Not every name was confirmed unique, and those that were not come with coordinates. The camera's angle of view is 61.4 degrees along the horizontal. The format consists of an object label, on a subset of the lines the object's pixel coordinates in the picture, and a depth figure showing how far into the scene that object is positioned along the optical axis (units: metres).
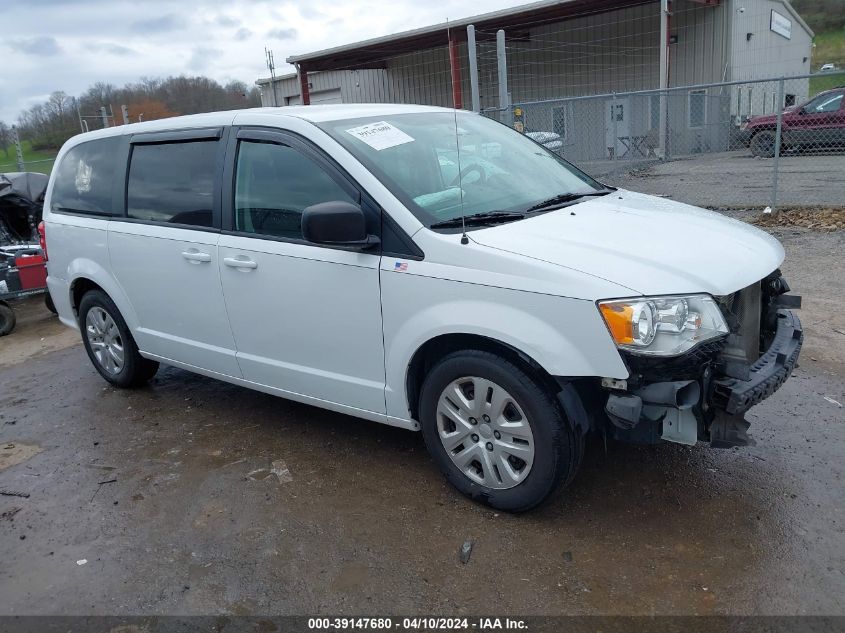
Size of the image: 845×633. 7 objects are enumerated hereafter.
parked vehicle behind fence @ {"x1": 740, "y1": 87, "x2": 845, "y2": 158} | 13.77
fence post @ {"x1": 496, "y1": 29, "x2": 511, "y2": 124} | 10.32
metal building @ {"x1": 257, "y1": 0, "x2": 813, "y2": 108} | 23.28
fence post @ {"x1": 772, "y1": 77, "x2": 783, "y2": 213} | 9.38
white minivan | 2.87
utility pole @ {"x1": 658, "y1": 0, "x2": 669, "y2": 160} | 20.08
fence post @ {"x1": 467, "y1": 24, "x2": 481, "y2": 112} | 10.74
